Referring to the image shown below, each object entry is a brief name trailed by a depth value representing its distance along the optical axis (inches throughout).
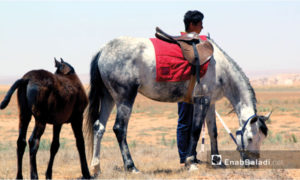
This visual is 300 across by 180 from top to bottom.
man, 617.6
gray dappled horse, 514.9
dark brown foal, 398.3
